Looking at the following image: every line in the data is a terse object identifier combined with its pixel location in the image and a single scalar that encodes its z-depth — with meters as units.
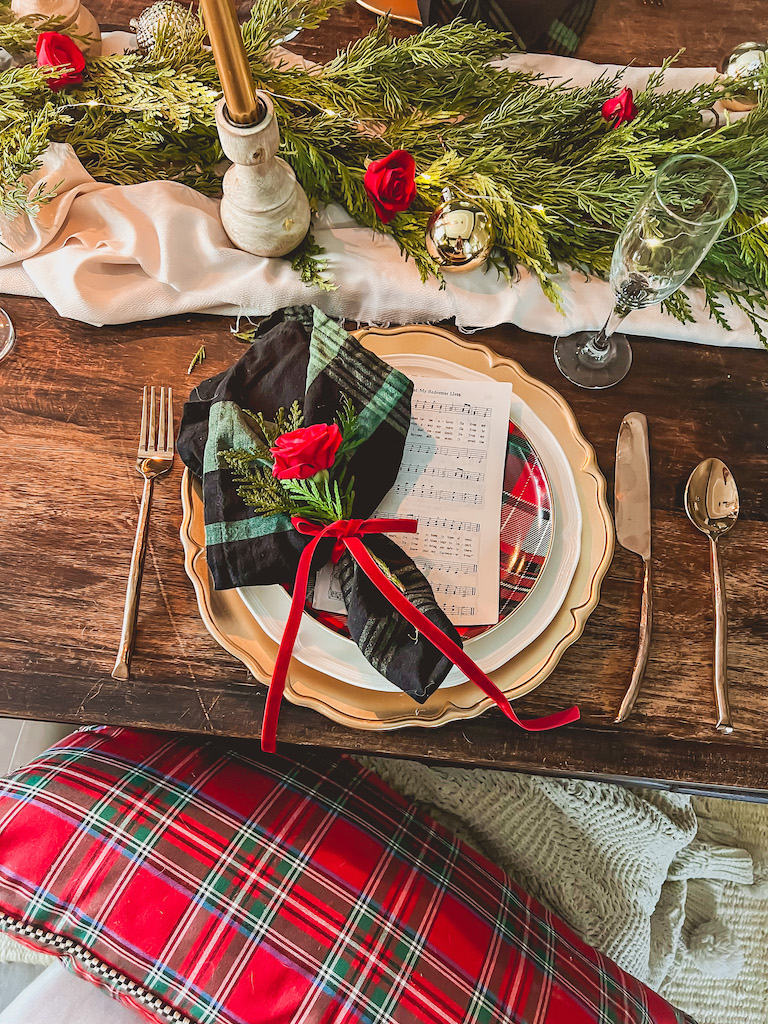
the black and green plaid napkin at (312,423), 0.57
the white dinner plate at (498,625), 0.62
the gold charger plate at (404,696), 0.61
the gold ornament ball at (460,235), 0.74
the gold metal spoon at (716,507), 0.67
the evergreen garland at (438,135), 0.73
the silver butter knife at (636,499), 0.66
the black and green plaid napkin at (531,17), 0.83
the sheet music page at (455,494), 0.64
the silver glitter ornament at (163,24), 0.76
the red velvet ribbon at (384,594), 0.56
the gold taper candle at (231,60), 0.47
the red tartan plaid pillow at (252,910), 0.68
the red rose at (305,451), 0.53
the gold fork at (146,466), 0.64
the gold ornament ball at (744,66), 0.82
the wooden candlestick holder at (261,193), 0.60
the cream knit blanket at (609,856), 0.92
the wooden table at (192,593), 0.64
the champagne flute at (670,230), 0.58
